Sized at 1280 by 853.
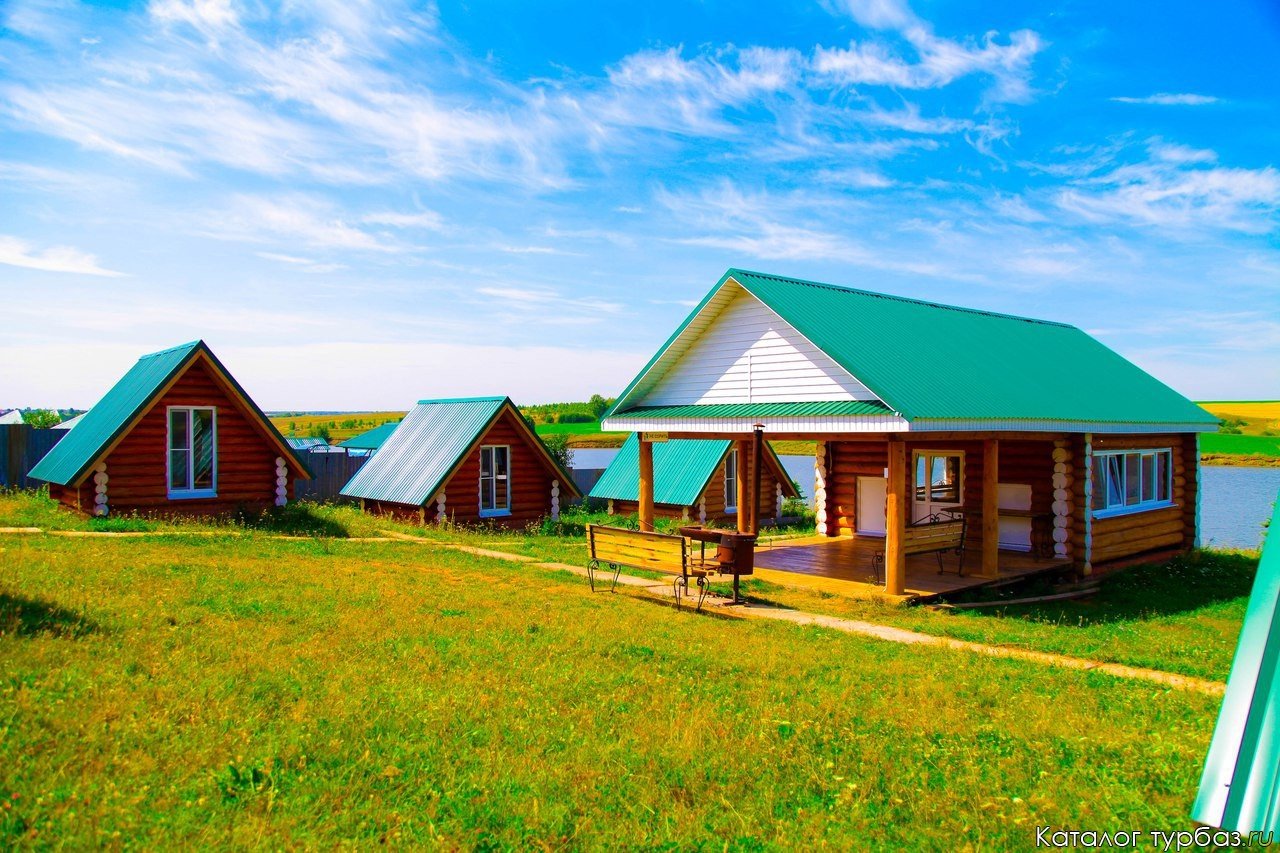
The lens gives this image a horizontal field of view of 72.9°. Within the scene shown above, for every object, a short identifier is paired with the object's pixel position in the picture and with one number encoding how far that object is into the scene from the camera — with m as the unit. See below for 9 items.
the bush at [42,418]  43.12
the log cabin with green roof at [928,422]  15.20
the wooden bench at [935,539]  15.06
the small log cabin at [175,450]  19.53
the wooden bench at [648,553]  13.30
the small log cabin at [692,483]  27.16
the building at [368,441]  44.91
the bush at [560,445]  39.05
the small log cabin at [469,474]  24.17
